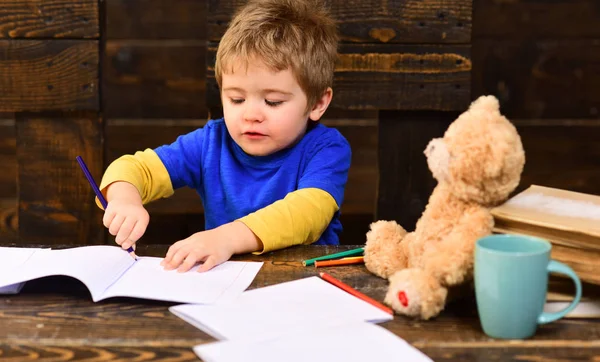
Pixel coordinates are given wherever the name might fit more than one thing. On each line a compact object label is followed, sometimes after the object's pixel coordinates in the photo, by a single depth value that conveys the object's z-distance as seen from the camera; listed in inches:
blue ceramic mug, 58.0
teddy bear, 60.1
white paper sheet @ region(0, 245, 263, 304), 63.5
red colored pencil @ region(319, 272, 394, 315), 62.1
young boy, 72.5
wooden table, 58.4
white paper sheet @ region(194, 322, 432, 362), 57.0
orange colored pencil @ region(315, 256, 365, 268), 68.4
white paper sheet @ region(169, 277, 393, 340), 59.7
